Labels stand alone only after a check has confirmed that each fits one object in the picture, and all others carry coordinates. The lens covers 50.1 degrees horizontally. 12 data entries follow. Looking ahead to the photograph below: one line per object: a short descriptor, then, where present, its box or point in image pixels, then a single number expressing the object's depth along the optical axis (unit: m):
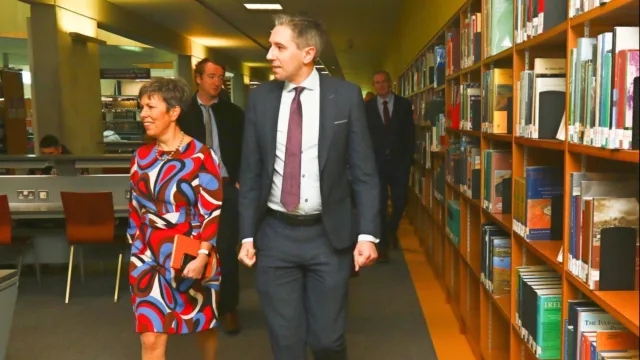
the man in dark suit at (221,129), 4.00
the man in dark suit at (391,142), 6.52
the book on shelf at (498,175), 3.32
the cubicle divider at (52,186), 5.76
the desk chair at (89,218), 5.10
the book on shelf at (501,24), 3.22
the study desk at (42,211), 5.45
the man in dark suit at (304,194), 2.51
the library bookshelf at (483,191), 1.91
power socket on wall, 5.78
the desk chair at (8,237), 5.19
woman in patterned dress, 2.79
